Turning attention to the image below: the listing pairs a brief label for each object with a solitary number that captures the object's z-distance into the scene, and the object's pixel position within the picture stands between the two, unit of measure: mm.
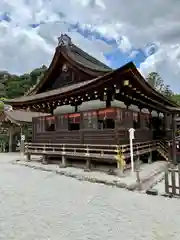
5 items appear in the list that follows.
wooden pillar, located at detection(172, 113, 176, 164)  9491
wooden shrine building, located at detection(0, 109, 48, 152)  14463
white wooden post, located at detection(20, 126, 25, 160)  12976
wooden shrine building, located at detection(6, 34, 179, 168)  7567
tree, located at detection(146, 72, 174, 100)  28522
